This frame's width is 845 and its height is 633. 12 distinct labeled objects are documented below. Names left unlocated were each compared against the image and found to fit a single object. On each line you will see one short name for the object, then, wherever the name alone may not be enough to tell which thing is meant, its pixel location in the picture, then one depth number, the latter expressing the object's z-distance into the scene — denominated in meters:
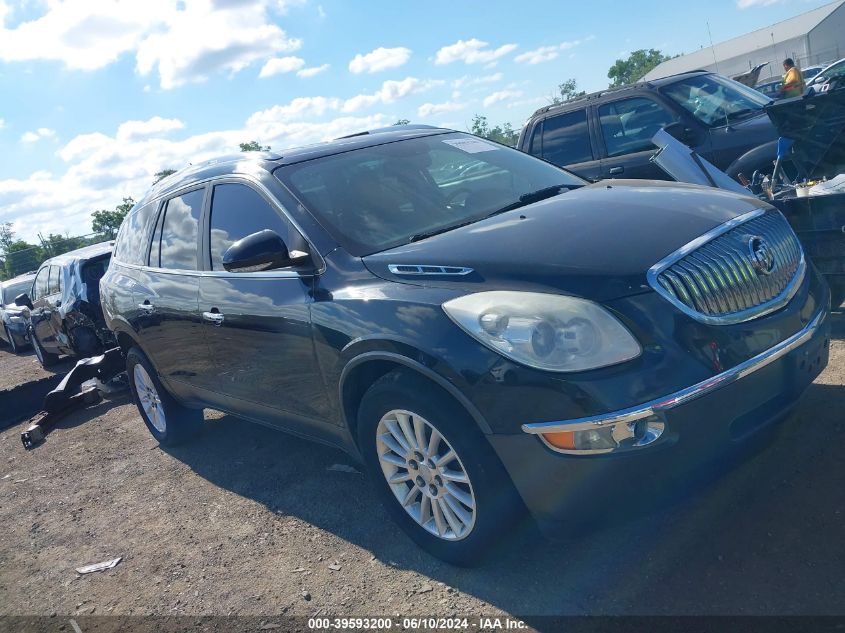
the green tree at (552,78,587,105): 94.81
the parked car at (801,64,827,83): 30.87
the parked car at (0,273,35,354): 15.09
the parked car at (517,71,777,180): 7.89
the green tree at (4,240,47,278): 34.09
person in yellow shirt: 10.04
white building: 61.50
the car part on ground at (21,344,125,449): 7.55
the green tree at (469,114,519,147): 55.75
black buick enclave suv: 2.68
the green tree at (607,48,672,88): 99.81
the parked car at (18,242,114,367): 9.80
